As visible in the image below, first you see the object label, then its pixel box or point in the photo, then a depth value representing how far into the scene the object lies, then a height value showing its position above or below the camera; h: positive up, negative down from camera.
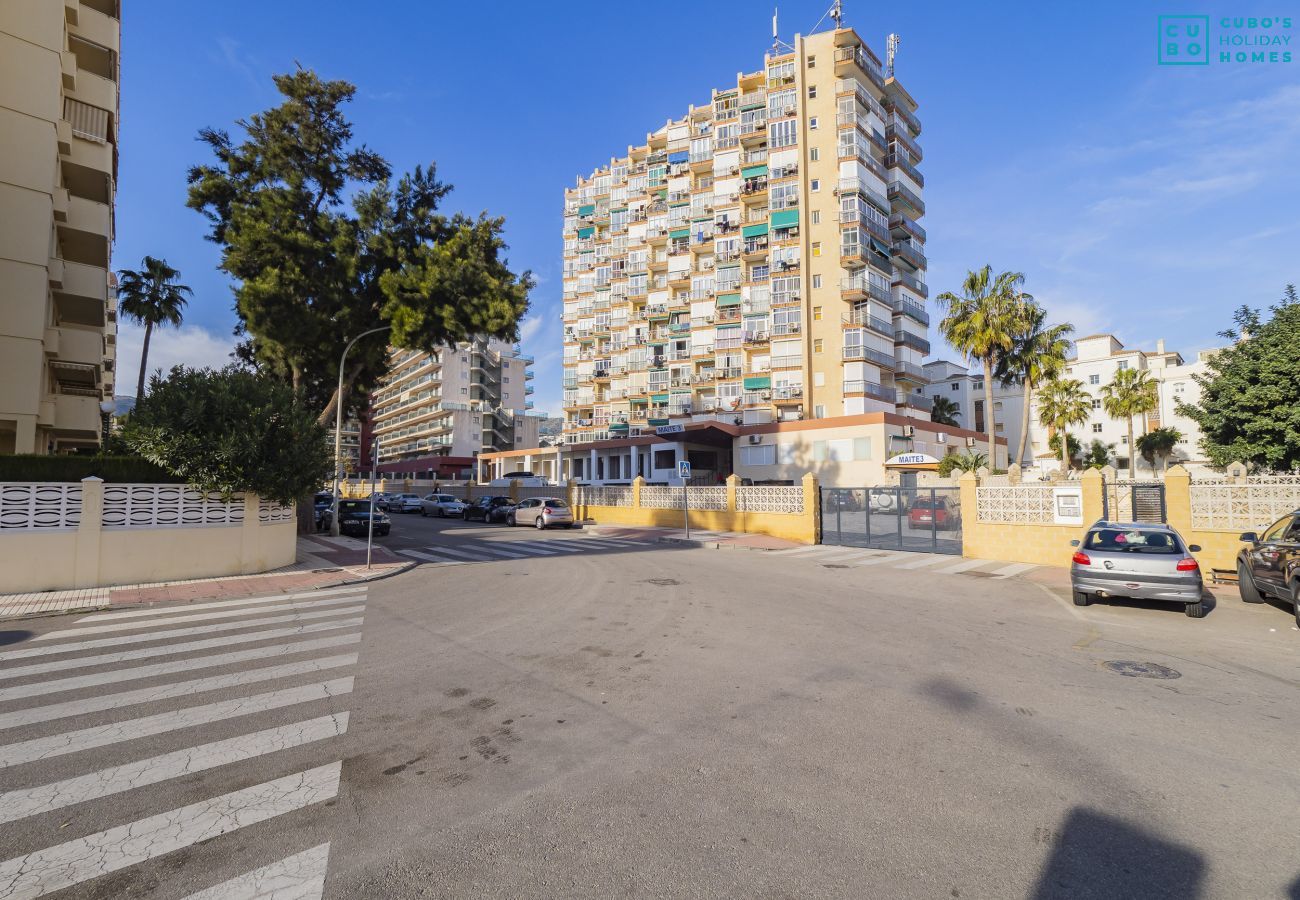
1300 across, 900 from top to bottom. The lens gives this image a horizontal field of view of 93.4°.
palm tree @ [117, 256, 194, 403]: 33.31 +10.28
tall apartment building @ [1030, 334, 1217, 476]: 63.38 +9.88
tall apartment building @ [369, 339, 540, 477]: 91.38 +11.66
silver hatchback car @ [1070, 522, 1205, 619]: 9.74 -1.41
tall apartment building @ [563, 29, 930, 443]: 48.31 +19.58
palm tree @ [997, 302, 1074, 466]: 32.62 +6.97
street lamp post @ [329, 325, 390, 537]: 24.78 +2.00
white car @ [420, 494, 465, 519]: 43.56 -1.79
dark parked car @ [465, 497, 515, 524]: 36.22 -1.69
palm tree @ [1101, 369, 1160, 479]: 48.88 +6.78
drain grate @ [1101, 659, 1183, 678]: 6.73 -2.12
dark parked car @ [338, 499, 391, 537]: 26.53 -1.73
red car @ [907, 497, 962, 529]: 19.73 -1.10
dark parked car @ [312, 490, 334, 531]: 28.27 -1.39
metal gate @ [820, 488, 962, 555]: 19.86 -1.30
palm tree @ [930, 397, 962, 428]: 59.66 +6.90
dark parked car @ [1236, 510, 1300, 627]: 9.41 -1.37
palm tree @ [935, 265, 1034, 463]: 32.59 +8.78
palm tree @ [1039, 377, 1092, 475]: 44.66 +5.48
